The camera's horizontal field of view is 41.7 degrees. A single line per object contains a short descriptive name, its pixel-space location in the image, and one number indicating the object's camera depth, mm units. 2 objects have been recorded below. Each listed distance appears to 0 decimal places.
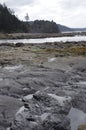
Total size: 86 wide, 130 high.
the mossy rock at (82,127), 3088
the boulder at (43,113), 3127
